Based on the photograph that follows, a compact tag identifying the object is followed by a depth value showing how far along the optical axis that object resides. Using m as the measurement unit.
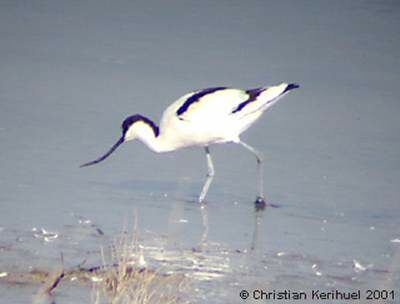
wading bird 20.16
